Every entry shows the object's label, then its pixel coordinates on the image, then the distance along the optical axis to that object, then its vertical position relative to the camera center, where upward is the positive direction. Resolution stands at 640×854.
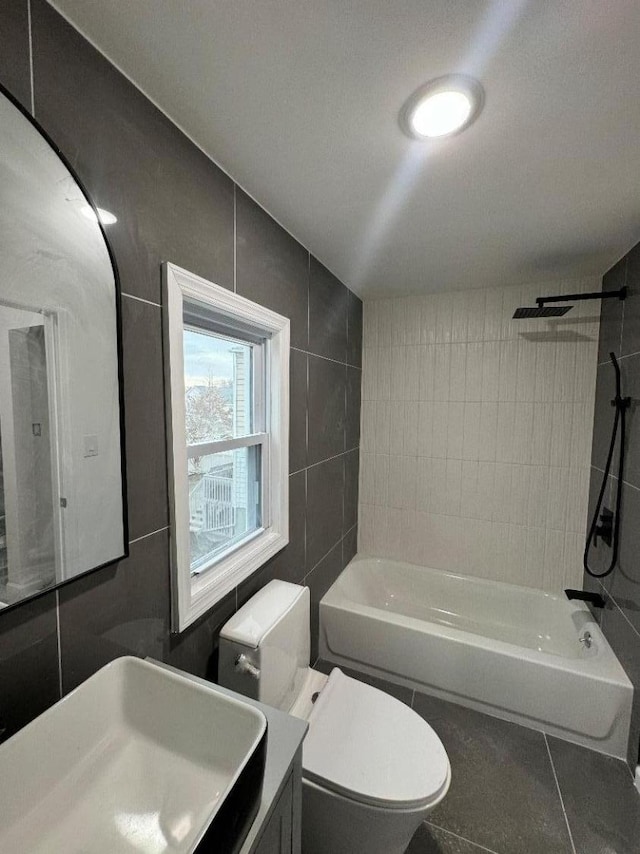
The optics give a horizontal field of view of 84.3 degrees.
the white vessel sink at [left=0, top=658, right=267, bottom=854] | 0.60 -0.72
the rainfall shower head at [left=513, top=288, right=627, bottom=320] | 1.92 +0.56
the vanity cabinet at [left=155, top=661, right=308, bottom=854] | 0.66 -0.77
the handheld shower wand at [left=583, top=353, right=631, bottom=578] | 1.78 -0.55
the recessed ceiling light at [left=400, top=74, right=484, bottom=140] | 0.87 +0.80
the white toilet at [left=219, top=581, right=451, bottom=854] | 1.08 -1.17
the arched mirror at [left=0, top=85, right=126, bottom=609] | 0.67 +0.06
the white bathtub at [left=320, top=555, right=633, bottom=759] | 1.68 -1.37
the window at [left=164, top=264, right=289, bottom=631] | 1.06 -0.13
